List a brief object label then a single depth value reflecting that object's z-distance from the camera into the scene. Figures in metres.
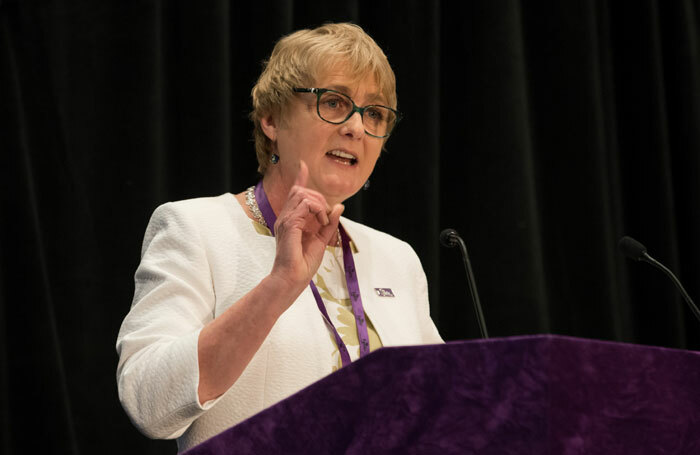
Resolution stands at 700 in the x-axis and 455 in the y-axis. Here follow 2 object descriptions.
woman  4.17
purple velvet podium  3.22
